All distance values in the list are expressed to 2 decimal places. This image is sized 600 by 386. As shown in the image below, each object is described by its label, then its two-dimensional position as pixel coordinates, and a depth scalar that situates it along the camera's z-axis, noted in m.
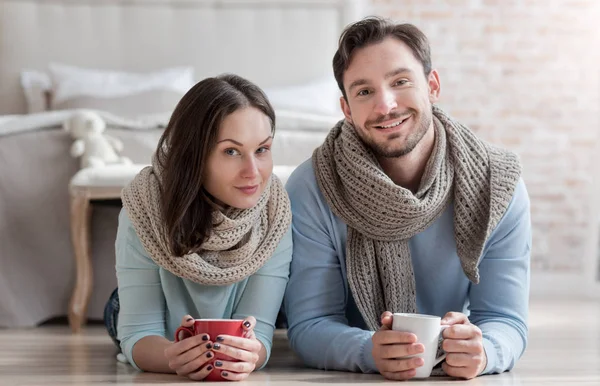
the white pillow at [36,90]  4.28
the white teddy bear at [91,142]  2.87
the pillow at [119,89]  3.96
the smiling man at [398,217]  1.85
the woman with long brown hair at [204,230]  1.75
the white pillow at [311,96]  4.14
